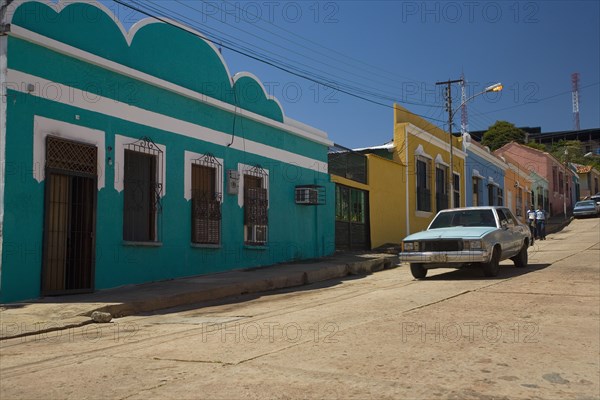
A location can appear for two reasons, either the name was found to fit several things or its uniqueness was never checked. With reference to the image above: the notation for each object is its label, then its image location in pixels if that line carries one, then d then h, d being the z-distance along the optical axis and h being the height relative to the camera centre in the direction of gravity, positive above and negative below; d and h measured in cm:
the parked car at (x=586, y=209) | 4494 +164
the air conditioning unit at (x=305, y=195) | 1678 +109
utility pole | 2572 +582
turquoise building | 938 +156
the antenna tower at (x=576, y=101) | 9131 +2069
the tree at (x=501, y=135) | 6929 +1160
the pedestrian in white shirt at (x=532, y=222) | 2684 +41
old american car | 1150 -21
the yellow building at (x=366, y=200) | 1958 +117
